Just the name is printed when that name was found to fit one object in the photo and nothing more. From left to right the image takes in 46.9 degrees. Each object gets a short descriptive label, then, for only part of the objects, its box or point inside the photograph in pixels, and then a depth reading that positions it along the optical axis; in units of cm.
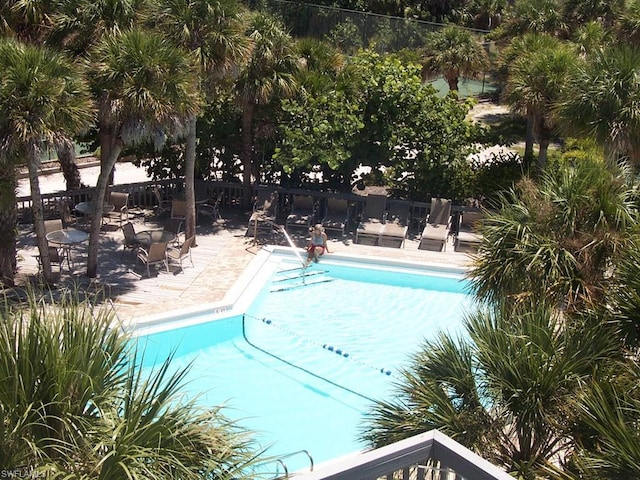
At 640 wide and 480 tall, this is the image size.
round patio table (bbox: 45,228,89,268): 1419
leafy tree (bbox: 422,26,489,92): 2653
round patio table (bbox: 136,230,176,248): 1512
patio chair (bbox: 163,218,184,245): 1684
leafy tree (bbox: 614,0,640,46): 1686
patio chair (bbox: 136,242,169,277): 1415
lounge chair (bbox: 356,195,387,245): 1734
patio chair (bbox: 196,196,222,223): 1817
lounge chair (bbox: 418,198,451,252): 1664
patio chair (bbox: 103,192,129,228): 1736
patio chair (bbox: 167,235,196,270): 1462
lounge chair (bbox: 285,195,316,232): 1755
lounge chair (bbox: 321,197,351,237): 1744
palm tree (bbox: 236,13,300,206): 1638
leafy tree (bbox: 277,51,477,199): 1689
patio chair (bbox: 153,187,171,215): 1812
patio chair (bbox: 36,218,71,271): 1407
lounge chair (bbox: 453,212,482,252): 1659
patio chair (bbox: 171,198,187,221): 1714
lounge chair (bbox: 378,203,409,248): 1695
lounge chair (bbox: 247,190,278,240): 1739
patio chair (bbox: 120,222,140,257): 1515
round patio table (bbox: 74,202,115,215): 1600
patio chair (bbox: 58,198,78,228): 1630
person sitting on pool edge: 1584
